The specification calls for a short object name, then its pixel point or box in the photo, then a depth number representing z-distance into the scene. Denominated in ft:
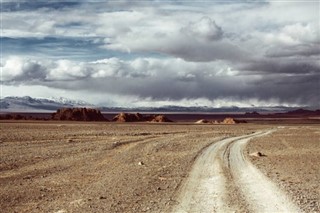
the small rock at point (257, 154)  109.80
